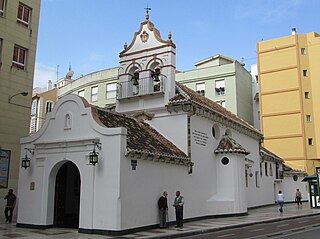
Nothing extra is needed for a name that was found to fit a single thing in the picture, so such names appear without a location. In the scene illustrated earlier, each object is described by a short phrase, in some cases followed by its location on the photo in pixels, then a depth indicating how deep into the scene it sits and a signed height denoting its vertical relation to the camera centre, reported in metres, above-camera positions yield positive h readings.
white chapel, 15.53 +1.61
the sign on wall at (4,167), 22.02 +1.33
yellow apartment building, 42.69 +10.68
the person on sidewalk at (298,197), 33.17 -0.50
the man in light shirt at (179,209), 17.39 -0.81
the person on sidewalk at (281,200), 26.27 -0.58
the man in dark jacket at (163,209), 16.91 -0.79
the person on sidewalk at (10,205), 19.50 -0.76
